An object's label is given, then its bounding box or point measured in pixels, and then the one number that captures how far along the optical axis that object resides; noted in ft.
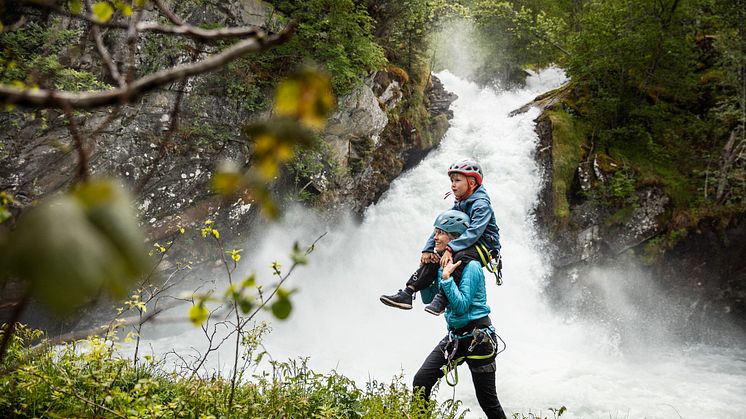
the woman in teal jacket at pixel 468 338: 12.14
